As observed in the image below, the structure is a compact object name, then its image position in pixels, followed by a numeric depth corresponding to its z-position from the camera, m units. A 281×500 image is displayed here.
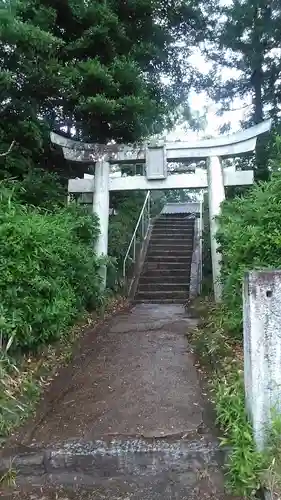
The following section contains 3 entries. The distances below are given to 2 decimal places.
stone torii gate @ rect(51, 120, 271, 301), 7.43
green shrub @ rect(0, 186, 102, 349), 3.53
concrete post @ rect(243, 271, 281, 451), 2.56
